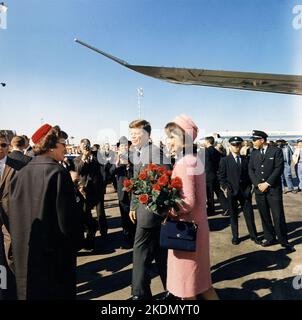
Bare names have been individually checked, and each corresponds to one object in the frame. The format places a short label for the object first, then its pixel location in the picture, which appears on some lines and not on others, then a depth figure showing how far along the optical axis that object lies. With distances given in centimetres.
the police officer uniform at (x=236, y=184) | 577
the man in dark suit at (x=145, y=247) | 338
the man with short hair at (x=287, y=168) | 1186
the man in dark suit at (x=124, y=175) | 594
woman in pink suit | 283
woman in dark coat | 242
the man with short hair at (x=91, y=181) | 602
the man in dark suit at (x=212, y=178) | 839
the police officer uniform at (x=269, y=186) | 540
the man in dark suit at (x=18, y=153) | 363
